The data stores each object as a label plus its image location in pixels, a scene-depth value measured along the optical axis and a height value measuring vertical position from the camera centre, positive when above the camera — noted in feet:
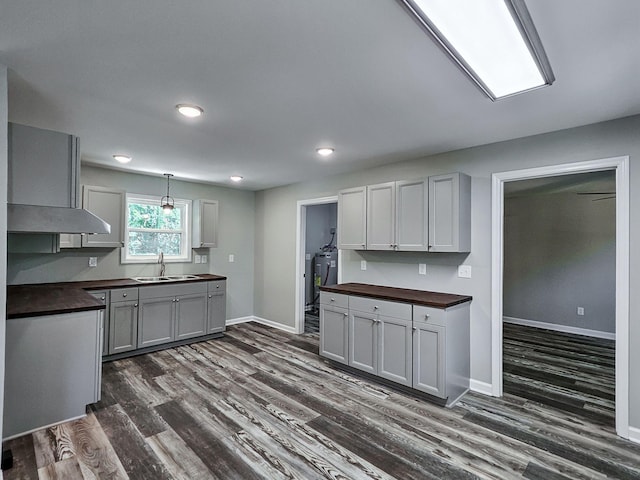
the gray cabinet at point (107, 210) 13.26 +1.27
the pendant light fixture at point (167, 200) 15.93 +2.03
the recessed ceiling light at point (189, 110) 7.90 +3.21
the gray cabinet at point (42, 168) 7.01 +1.61
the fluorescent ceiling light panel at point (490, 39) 4.13 +2.97
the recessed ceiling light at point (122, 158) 12.41 +3.15
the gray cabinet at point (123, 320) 12.92 -3.18
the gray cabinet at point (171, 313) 13.80 -3.18
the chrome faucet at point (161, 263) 16.02 -1.09
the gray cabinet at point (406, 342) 9.58 -3.20
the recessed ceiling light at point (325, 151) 11.19 +3.14
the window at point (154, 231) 15.55 +0.46
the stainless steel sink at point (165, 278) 14.70 -1.76
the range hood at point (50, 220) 6.85 +0.45
